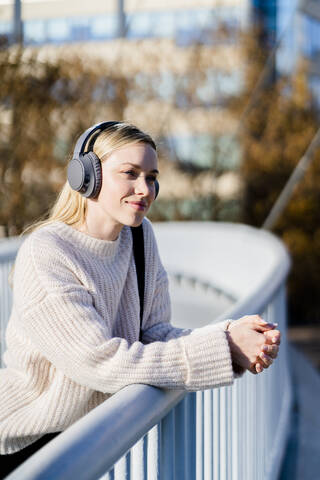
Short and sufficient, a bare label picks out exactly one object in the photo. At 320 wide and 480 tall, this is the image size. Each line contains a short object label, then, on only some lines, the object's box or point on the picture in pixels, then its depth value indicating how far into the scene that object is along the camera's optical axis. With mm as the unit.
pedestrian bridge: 1399
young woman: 1856
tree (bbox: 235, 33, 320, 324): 16016
